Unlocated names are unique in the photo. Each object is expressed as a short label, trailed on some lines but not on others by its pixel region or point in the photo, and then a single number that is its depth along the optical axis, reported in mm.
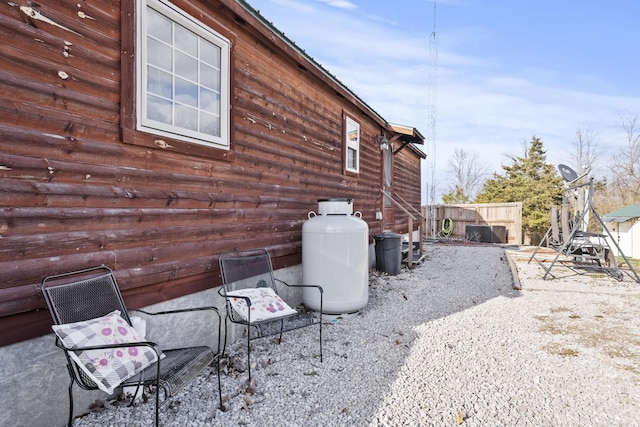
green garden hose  15312
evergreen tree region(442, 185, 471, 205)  23156
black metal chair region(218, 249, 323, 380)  3027
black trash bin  6742
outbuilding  15164
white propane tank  4184
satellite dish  7367
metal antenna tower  15148
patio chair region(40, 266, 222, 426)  1805
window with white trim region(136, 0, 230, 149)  2625
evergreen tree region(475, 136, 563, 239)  16312
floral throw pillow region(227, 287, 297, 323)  3025
